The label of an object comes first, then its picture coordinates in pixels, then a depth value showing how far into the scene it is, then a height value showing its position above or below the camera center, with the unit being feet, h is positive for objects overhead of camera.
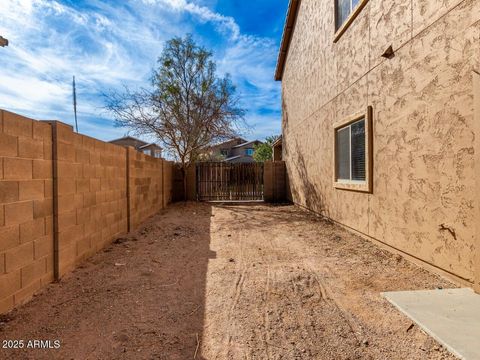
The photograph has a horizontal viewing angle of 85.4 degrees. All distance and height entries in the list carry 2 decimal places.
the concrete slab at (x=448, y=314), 6.26 -4.04
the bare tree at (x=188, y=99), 40.40 +12.30
